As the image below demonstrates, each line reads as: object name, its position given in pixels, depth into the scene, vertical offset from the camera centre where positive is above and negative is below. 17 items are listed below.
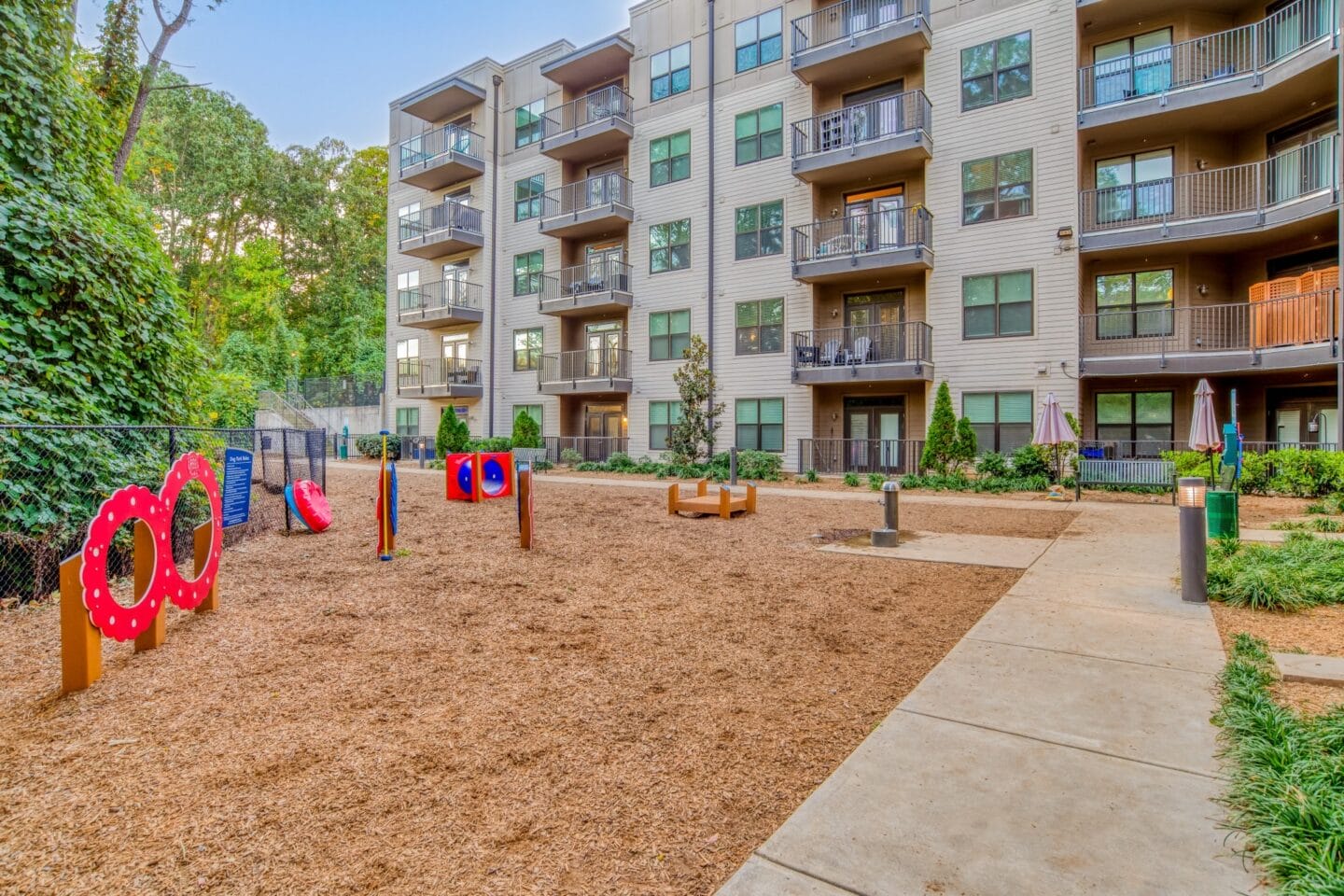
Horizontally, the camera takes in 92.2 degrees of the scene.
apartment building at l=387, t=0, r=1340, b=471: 15.03 +6.20
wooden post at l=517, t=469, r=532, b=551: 7.95 -0.86
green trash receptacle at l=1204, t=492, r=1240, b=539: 7.41 -0.85
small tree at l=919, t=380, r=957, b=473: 16.38 +0.04
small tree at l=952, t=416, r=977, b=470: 16.23 -0.13
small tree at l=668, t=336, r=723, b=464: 19.94 +1.05
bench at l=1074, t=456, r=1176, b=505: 12.95 -0.69
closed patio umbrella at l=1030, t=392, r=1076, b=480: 12.34 +0.24
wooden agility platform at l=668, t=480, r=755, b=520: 10.66 -1.07
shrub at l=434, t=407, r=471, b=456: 24.88 +0.20
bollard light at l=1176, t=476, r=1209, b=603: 5.27 -0.86
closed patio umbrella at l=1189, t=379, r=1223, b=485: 8.59 +0.14
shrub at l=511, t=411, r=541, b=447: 23.52 +0.32
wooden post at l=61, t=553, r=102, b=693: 3.68 -1.12
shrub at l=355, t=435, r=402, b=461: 28.44 -0.22
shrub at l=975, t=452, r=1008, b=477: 15.80 -0.61
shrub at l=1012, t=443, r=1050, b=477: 15.43 -0.53
